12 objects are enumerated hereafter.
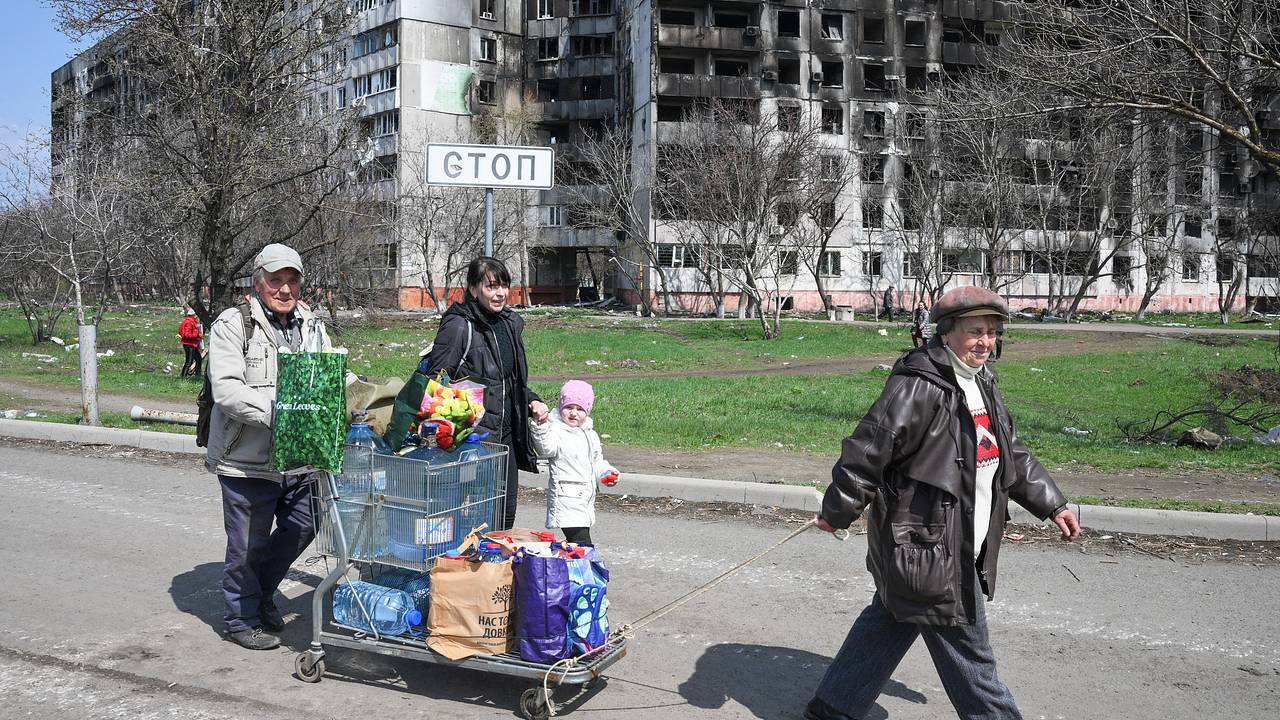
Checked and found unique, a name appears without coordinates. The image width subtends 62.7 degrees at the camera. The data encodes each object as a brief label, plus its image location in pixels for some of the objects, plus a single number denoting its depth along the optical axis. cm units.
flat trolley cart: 476
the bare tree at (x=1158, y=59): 1172
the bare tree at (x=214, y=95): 1864
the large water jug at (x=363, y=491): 486
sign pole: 748
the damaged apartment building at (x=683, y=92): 5872
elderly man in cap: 524
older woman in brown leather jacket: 388
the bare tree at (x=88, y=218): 2434
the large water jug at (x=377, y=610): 486
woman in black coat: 551
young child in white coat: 565
